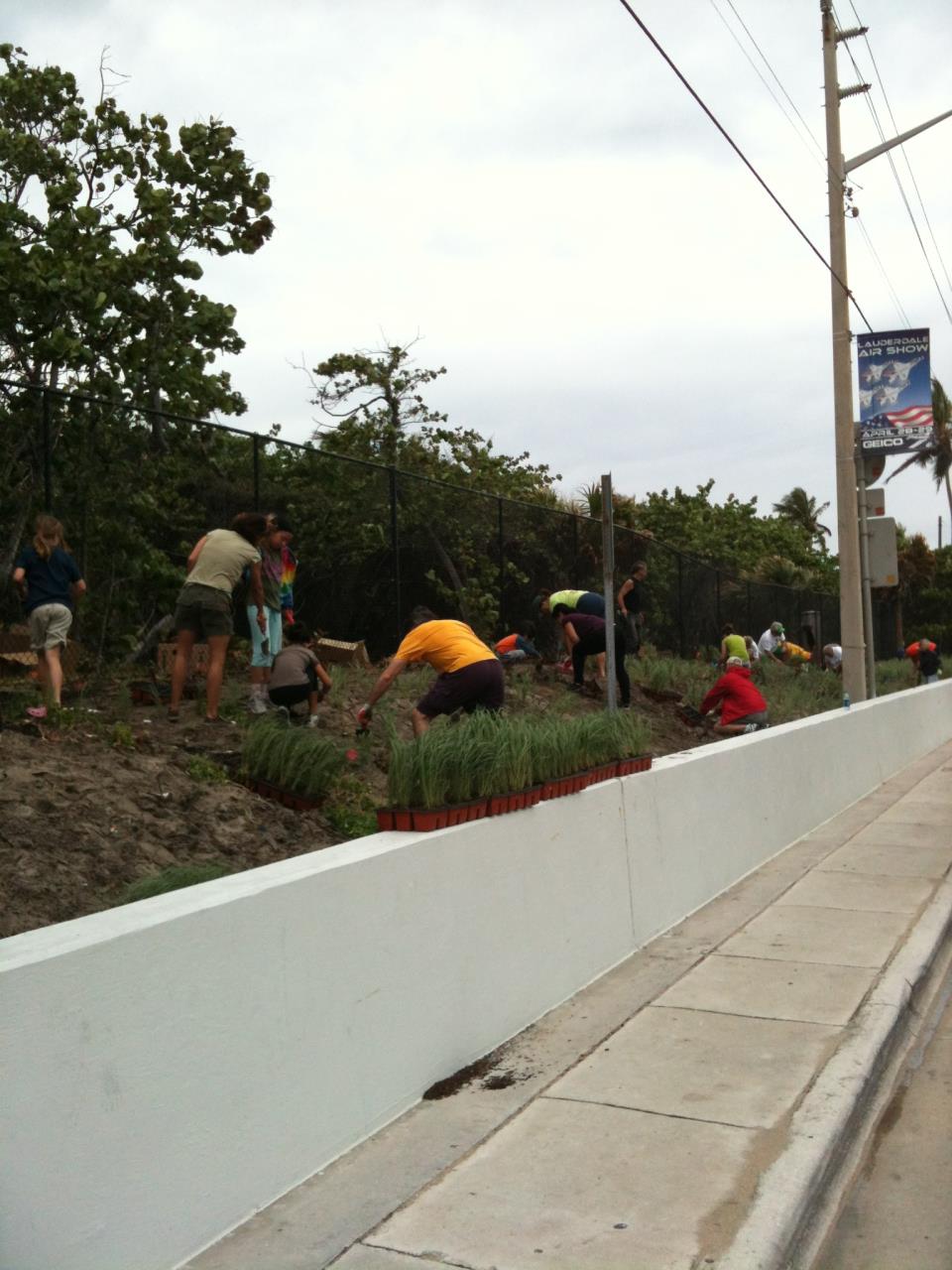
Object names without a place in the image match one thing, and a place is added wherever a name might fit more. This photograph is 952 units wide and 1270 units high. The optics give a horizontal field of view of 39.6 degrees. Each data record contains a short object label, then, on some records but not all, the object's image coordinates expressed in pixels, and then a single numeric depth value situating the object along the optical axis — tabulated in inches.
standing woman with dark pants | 582.1
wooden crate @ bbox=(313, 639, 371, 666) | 466.6
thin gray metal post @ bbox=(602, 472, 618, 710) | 288.0
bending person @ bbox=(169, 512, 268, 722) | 349.4
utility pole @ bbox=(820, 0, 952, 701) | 669.3
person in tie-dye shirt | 367.9
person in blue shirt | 330.0
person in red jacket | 544.1
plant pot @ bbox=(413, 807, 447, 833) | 200.2
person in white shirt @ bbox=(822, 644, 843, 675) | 1003.0
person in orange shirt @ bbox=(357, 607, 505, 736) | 329.7
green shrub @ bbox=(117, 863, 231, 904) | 207.2
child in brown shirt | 359.3
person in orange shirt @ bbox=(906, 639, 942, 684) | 1081.4
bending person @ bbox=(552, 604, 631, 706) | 530.9
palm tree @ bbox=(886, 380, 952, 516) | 2437.3
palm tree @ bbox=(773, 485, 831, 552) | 3002.0
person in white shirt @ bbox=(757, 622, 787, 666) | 937.5
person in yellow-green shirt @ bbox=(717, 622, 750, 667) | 701.3
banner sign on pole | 689.0
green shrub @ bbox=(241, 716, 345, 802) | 298.0
